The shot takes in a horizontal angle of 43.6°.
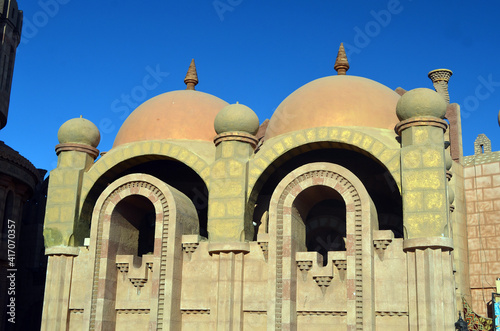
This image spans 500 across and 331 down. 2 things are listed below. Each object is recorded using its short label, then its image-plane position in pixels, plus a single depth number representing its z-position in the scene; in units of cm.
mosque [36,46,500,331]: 1598
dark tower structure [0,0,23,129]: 2859
